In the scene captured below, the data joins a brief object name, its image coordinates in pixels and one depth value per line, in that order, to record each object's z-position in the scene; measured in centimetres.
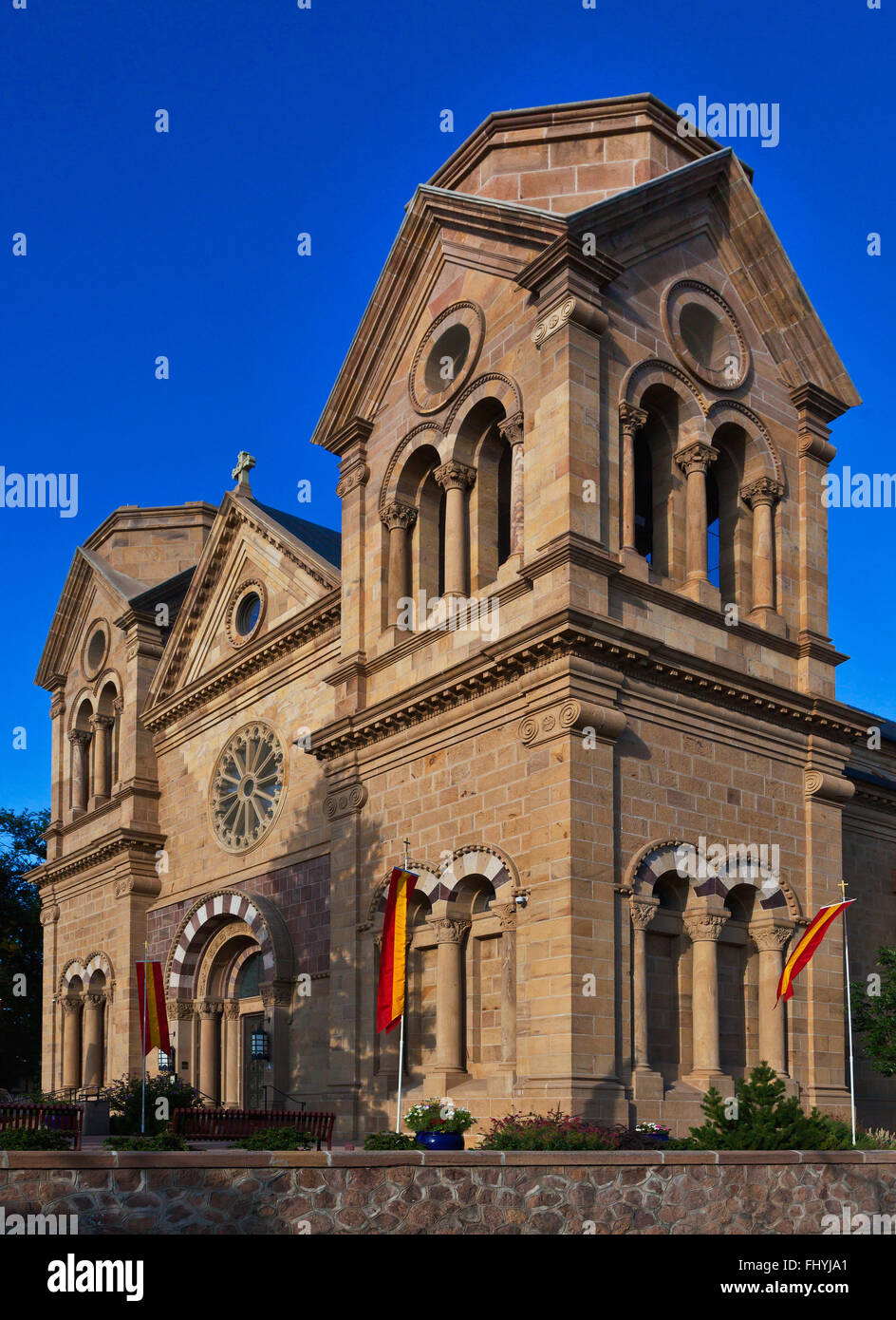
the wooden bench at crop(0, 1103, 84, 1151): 2308
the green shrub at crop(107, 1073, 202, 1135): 2891
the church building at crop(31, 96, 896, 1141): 2241
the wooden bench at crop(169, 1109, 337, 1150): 2331
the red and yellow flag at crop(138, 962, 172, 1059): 2855
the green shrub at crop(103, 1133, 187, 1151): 2017
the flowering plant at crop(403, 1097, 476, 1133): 1895
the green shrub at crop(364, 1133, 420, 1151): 1830
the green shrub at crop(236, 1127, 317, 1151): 1772
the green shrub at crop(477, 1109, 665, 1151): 1722
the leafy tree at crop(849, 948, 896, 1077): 2680
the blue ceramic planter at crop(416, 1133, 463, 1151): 1886
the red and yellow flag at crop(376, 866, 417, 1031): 2133
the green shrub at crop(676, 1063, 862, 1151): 1792
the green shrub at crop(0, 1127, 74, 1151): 1681
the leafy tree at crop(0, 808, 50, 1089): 5678
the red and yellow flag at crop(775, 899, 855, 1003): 2311
